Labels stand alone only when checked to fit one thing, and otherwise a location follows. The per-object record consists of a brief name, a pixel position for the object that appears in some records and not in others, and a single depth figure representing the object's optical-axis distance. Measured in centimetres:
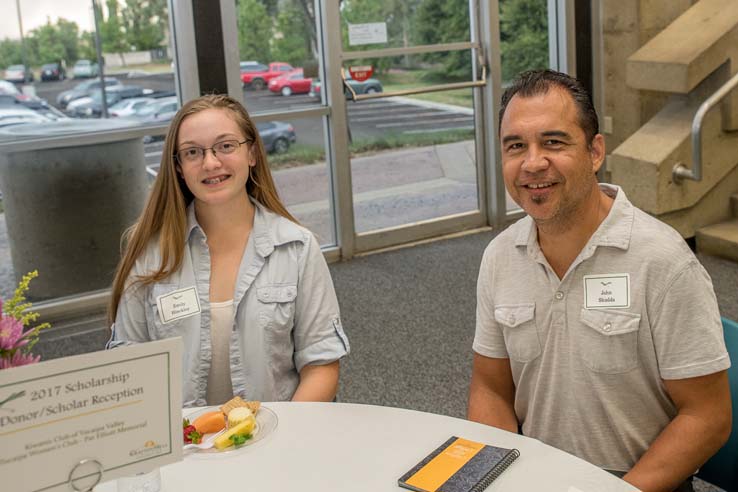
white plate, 156
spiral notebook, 139
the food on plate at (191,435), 159
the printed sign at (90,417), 119
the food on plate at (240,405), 167
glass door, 519
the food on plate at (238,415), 161
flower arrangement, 117
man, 164
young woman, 210
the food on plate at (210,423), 163
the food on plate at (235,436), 157
